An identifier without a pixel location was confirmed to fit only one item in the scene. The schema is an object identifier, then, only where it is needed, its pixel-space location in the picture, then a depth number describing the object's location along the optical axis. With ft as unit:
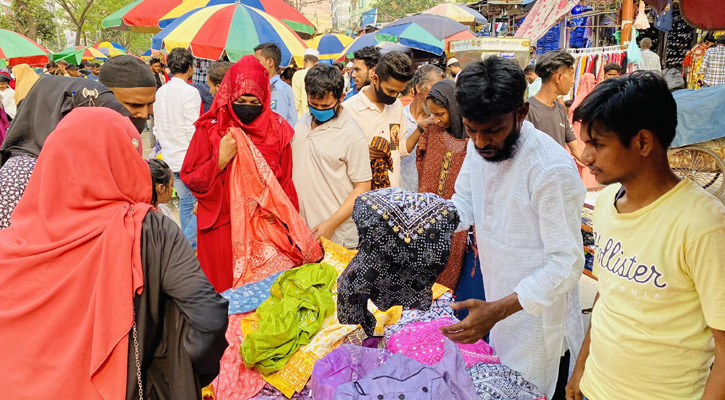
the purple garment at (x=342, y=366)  6.25
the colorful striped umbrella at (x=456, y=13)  36.49
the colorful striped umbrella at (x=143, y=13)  22.80
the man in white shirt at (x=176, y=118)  16.63
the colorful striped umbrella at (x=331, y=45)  53.26
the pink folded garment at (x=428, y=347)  6.91
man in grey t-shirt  13.17
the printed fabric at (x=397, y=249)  5.84
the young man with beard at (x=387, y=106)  11.38
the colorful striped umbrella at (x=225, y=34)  18.35
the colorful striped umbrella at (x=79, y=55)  63.26
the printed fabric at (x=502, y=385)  6.20
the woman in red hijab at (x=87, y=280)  4.99
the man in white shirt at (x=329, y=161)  9.85
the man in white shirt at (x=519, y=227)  5.52
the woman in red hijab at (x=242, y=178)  9.35
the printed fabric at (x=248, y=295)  8.52
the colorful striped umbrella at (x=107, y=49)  71.15
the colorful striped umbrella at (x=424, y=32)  31.45
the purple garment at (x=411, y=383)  5.79
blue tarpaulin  18.28
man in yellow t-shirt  4.33
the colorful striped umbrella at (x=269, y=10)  22.45
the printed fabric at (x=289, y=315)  7.35
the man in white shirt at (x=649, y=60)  31.19
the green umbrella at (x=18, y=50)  25.49
